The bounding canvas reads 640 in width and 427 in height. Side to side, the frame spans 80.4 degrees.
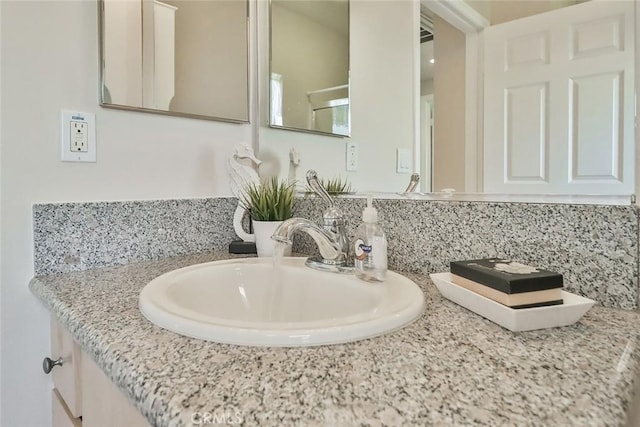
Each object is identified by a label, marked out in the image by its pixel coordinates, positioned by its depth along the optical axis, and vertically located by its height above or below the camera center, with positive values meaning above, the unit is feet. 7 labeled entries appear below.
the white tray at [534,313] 1.60 -0.47
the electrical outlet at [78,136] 2.97 +0.54
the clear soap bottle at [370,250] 2.40 -0.29
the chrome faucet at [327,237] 2.64 -0.24
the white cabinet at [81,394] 1.59 -0.96
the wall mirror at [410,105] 2.19 +0.76
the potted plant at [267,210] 3.38 -0.05
